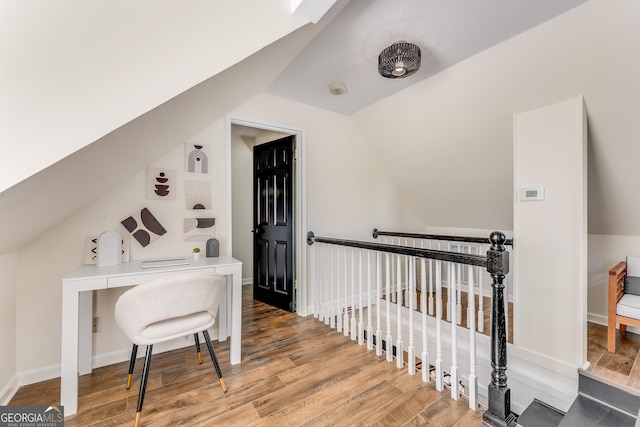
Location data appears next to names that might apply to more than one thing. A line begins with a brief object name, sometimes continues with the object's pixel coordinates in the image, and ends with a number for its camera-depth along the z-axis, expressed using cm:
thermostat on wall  213
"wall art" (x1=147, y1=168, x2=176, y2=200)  231
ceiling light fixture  193
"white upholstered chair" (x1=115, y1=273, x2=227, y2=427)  150
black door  320
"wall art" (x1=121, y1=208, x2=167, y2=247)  223
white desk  159
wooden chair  219
